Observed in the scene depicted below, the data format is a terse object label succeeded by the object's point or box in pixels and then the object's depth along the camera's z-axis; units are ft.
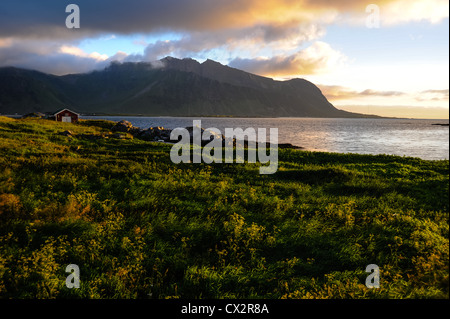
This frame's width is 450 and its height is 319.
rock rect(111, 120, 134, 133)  194.05
